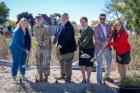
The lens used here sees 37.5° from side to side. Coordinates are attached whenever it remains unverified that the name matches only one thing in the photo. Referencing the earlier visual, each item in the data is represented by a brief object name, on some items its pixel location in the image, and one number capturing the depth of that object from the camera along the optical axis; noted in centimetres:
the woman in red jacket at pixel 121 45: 523
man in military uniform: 537
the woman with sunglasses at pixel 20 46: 534
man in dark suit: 532
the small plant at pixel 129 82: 477
